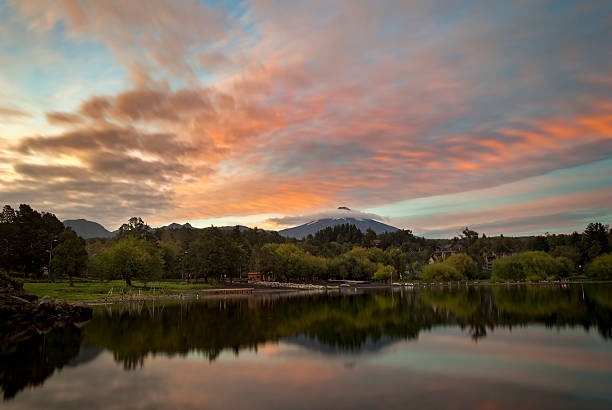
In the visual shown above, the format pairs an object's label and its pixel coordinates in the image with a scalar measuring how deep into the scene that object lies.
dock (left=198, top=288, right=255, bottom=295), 98.41
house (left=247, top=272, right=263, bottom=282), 162.32
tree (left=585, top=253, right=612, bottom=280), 132.25
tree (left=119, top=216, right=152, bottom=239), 149.05
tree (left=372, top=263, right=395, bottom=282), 166.38
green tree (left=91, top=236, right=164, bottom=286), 92.81
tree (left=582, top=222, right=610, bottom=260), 153.88
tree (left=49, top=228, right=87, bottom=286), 86.81
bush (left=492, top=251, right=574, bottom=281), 141.12
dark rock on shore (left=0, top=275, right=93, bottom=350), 37.62
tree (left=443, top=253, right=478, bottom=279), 159.62
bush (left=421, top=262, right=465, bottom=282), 153.38
